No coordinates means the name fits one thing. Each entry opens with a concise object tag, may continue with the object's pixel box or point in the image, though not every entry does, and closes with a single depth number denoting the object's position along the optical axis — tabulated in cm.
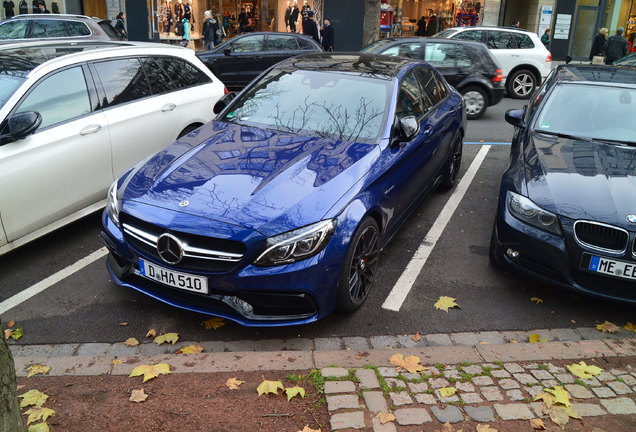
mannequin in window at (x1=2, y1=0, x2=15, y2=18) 2053
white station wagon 480
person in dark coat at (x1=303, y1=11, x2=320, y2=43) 1923
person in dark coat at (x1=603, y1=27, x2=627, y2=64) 1764
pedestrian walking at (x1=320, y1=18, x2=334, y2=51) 1956
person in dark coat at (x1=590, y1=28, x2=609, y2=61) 1883
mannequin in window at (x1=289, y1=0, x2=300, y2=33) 2341
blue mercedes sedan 382
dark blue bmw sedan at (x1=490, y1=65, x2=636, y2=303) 430
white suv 1391
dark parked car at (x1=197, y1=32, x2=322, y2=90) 1356
